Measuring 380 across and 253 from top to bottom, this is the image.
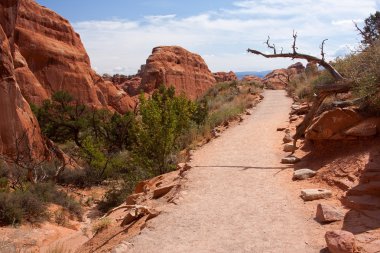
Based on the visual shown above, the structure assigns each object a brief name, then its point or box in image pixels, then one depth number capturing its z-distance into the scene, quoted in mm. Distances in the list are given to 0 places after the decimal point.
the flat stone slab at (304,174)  7812
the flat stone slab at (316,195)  6629
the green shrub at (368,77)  7625
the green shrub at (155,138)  12055
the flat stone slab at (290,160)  9102
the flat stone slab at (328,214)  5637
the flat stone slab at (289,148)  10262
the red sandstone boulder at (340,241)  4430
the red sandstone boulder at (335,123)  8305
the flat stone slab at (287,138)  11205
